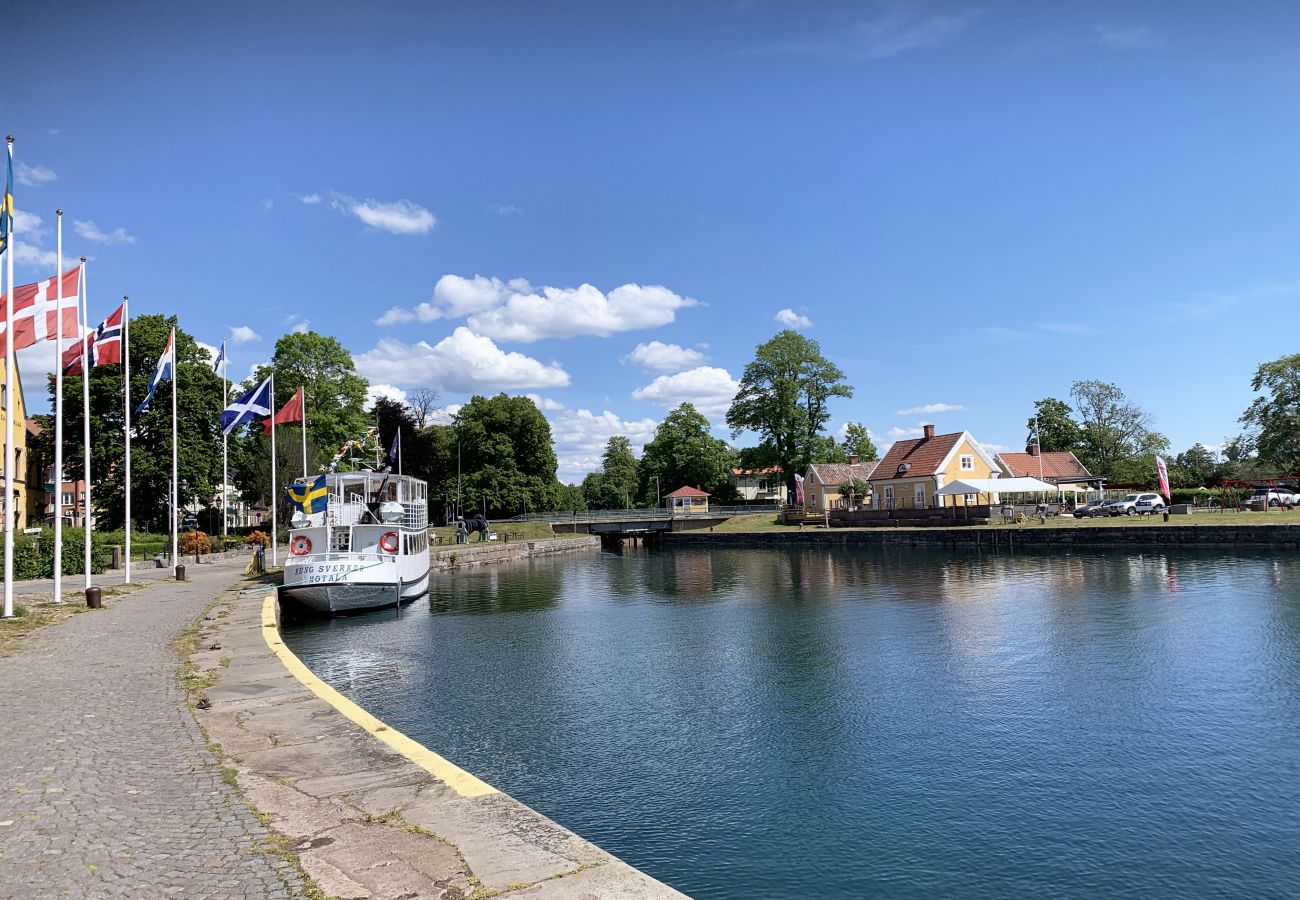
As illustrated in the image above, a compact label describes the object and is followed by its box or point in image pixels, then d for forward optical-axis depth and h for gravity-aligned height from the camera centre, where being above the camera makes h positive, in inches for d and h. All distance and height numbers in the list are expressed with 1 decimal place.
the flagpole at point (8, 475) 780.6 +56.8
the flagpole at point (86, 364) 909.1 +182.6
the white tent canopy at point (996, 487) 2375.7 +9.7
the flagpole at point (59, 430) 863.7 +111.7
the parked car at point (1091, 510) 2423.7 -69.1
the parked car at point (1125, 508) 2421.3 -65.8
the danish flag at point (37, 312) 802.8 +209.4
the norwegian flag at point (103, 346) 989.8 +215.1
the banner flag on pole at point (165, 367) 1139.3 +219.7
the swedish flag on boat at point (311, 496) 1119.0 +33.8
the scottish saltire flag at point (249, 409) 1306.6 +176.7
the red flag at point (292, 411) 1478.8 +195.6
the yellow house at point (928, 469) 2807.6 +80.1
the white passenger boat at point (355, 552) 1141.7 -46.2
